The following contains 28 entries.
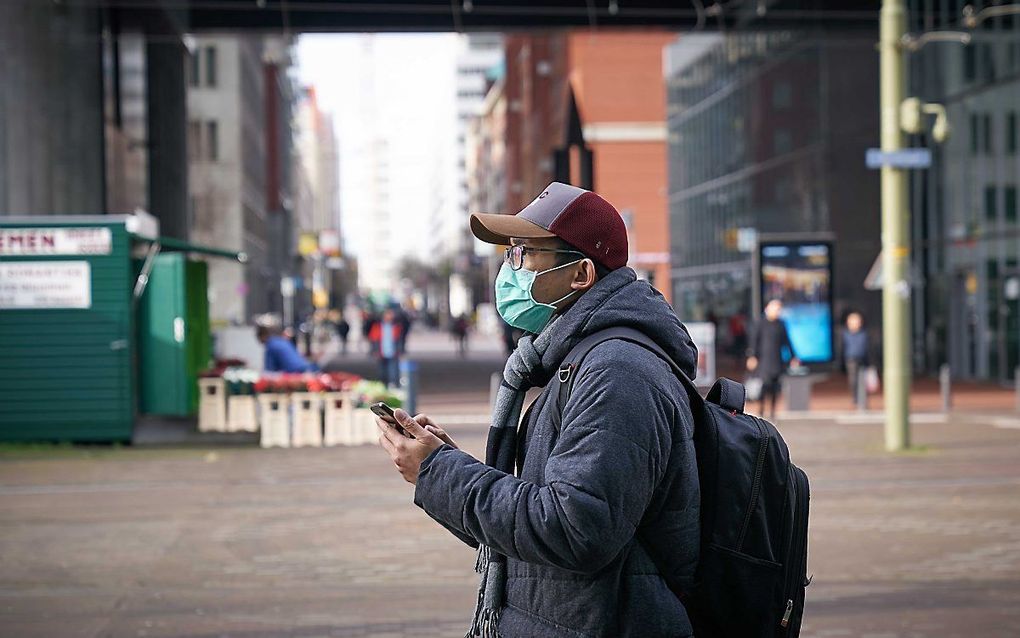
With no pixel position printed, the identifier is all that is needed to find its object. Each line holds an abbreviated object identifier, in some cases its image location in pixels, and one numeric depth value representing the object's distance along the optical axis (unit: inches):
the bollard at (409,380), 847.1
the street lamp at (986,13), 707.7
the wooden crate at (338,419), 727.7
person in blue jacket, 809.5
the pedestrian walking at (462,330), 2187.5
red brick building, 2751.0
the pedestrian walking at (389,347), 1157.5
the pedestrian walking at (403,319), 1300.6
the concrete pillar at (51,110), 878.4
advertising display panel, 1134.4
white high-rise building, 6402.6
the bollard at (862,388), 956.6
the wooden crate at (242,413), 730.8
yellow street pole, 666.8
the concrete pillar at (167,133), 1406.3
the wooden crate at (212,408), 734.5
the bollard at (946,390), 924.6
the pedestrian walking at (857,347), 991.6
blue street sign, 648.4
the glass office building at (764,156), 1555.1
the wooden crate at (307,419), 725.3
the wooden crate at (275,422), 723.4
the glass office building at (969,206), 1330.0
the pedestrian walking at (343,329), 2293.3
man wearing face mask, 114.5
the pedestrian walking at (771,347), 858.1
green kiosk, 719.1
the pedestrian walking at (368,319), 1823.2
